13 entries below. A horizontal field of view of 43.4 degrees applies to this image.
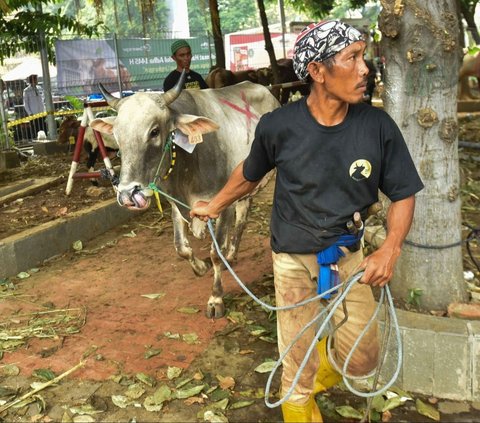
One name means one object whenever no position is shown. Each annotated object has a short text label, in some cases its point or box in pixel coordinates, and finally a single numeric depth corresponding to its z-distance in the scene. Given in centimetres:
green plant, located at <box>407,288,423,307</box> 377
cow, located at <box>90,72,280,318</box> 393
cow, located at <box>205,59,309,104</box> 1215
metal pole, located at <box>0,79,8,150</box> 1095
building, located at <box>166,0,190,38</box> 3097
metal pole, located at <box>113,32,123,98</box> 1253
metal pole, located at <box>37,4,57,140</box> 1162
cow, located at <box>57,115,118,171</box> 822
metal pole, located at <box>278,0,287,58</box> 2289
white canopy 2406
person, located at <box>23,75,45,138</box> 1386
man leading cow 247
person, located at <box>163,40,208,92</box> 687
